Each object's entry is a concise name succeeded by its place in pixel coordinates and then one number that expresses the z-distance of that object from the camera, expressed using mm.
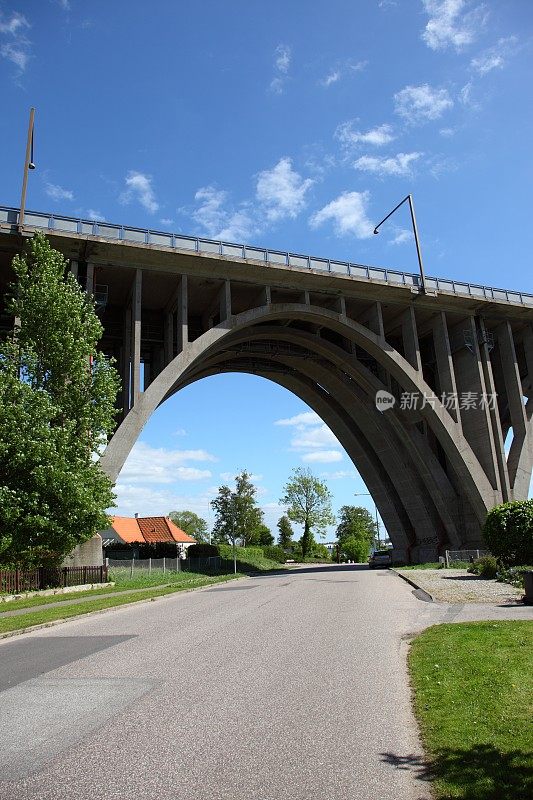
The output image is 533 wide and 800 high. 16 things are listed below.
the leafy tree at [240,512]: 73688
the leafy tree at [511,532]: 24934
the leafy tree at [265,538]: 100425
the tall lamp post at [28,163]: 28734
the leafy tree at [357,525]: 111188
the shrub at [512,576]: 20984
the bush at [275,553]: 69812
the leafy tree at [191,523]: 140750
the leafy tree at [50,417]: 20672
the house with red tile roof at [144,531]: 68312
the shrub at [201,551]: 46041
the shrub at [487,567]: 24969
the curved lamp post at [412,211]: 41022
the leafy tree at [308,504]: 85125
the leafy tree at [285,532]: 105300
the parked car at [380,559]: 50531
